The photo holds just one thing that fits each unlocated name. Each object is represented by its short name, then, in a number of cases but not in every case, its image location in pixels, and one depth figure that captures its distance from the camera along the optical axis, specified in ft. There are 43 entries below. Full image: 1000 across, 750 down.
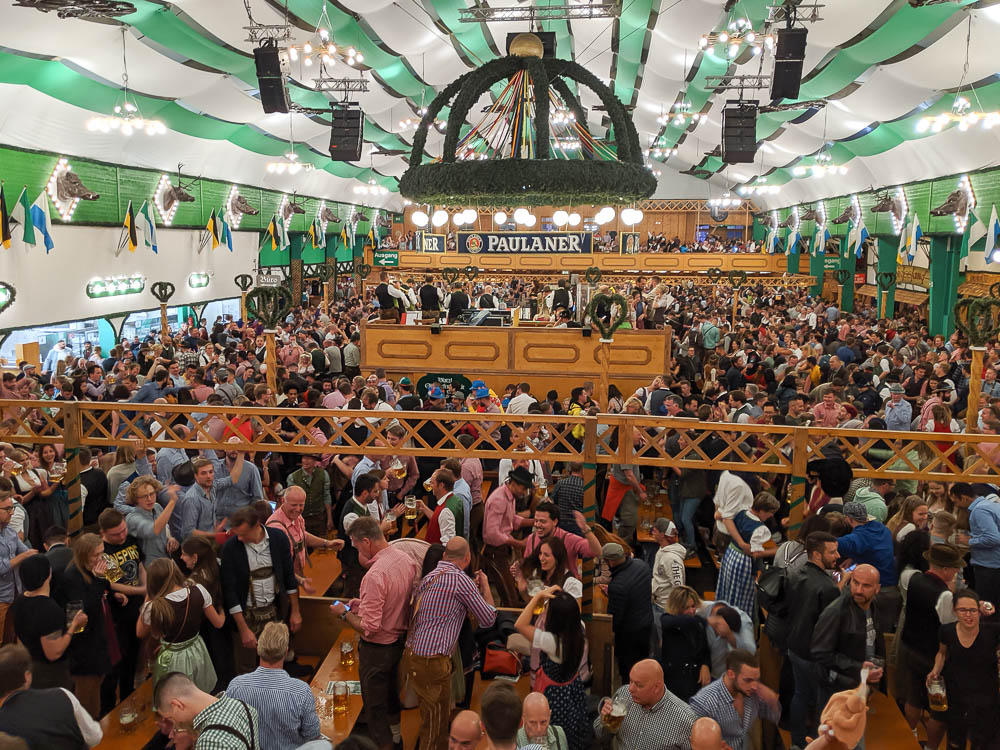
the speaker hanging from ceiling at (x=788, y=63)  32.63
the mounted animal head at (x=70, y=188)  43.50
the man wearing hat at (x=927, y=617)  13.35
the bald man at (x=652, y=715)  10.86
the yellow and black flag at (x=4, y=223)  38.27
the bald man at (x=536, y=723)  10.08
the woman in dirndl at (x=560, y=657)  11.99
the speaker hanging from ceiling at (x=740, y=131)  47.78
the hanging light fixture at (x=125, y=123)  38.11
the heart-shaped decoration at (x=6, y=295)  39.14
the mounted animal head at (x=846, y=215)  66.08
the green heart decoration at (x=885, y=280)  61.62
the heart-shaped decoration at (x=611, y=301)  24.38
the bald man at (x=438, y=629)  12.73
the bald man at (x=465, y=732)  9.60
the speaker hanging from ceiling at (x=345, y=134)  49.60
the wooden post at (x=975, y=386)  21.61
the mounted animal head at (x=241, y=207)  65.98
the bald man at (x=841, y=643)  12.41
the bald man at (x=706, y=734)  9.80
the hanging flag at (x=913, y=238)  53.52
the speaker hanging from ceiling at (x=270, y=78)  36.09
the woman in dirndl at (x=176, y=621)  12.50
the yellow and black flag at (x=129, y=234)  50.52
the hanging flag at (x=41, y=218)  41.06
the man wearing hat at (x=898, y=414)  26.32
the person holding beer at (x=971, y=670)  12.56
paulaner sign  62.54
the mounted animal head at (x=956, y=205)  46.24
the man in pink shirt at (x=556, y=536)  15.49
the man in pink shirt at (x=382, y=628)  13.08
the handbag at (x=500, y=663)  15.74
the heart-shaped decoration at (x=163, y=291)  49.85
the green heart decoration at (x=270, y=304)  23.21
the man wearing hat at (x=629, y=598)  14.58
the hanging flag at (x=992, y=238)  43.52
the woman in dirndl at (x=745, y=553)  15.44
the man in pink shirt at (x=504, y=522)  17.81
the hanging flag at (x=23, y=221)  40.19
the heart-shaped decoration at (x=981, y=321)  21.75
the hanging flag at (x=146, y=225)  52.80
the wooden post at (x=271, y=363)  24.17
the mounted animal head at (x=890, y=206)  57.47
